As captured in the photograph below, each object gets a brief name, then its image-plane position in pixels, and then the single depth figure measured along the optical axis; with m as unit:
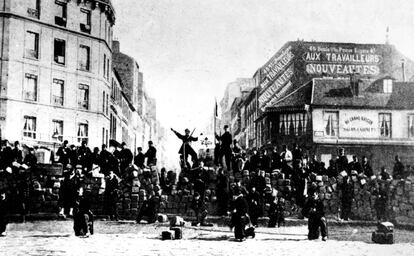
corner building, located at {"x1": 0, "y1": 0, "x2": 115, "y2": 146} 26.52
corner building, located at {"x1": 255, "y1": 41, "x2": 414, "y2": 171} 26.80
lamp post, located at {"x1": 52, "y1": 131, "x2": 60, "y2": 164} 28.67
